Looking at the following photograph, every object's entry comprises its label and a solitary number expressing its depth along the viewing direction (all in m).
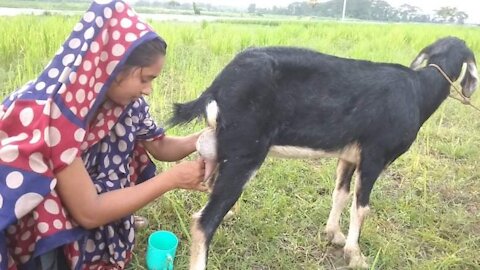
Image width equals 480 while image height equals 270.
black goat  2.00
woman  1.49
